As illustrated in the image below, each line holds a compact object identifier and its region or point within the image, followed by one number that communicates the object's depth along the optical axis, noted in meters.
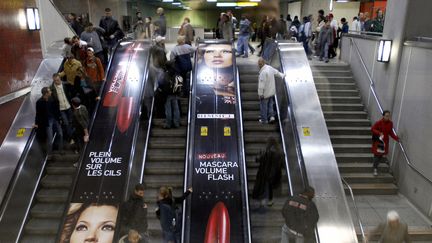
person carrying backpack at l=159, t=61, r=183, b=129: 8.09
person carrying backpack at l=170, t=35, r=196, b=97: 8.91
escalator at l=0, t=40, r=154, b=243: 6.18
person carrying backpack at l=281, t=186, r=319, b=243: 5.05
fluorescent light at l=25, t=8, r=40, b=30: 8.08
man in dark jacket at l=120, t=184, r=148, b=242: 5.03
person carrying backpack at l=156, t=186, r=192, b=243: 5.16
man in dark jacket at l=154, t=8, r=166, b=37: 11.80
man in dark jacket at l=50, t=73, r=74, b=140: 7.30
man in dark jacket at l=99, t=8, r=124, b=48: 11.08
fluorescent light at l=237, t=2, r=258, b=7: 18.49
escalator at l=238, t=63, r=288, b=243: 6.25
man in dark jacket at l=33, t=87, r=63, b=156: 6.93
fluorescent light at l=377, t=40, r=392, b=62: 8.46
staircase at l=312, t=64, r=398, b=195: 8.05
